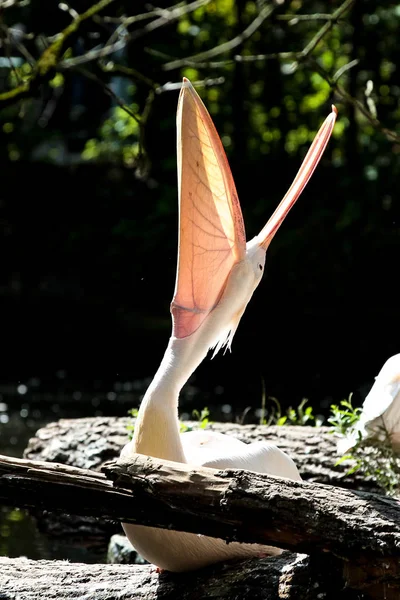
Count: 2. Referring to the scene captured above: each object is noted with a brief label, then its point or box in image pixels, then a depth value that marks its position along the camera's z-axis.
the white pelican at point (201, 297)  6.16
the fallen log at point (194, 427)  9.73
